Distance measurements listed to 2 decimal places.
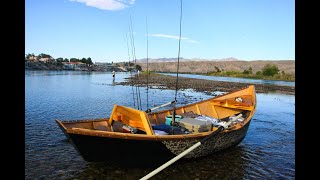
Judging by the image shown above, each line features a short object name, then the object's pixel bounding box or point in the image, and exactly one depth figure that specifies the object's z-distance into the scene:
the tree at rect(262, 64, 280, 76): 89.44
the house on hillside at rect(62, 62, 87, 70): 150.94
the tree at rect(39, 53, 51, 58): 183.00
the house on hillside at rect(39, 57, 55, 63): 167.05
